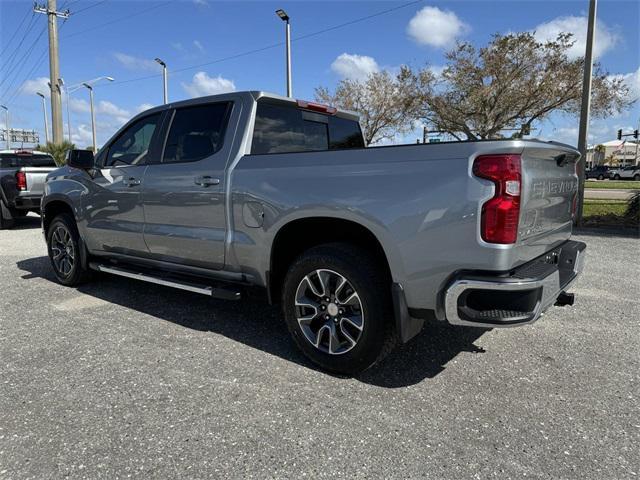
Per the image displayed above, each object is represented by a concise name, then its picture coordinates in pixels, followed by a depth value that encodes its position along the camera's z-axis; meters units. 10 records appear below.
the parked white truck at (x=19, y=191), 10.13
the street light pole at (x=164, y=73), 26.89
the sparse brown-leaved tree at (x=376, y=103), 28.83
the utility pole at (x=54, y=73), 26.06
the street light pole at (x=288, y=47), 17.95
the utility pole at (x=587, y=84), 10.18
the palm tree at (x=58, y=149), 25.06
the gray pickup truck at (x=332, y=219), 2.58
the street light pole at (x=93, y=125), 43.56
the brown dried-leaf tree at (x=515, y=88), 19.27
